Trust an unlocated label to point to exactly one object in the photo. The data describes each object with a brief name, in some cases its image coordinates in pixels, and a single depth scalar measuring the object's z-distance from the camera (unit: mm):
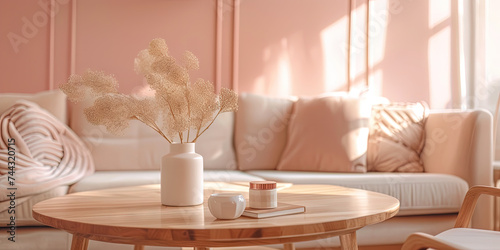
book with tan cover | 1120
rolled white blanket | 1980
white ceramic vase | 1328
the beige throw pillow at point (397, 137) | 2613
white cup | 1091
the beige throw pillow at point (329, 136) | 2582
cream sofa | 2182
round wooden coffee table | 974
